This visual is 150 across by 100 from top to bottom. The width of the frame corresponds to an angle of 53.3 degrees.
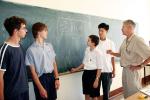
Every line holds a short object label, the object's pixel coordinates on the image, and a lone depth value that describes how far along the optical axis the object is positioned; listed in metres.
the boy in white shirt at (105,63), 2.49
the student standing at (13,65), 1.40
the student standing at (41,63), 1.80
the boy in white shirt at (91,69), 2.33
